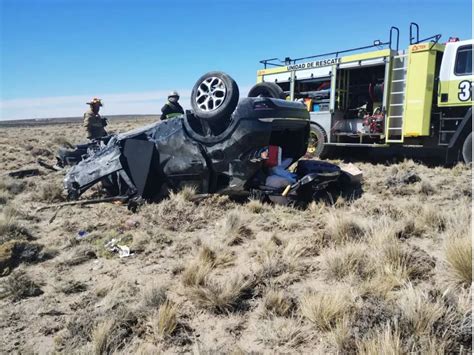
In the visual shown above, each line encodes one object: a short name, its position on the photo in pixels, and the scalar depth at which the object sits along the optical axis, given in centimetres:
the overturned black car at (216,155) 645
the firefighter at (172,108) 900
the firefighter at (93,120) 1283
